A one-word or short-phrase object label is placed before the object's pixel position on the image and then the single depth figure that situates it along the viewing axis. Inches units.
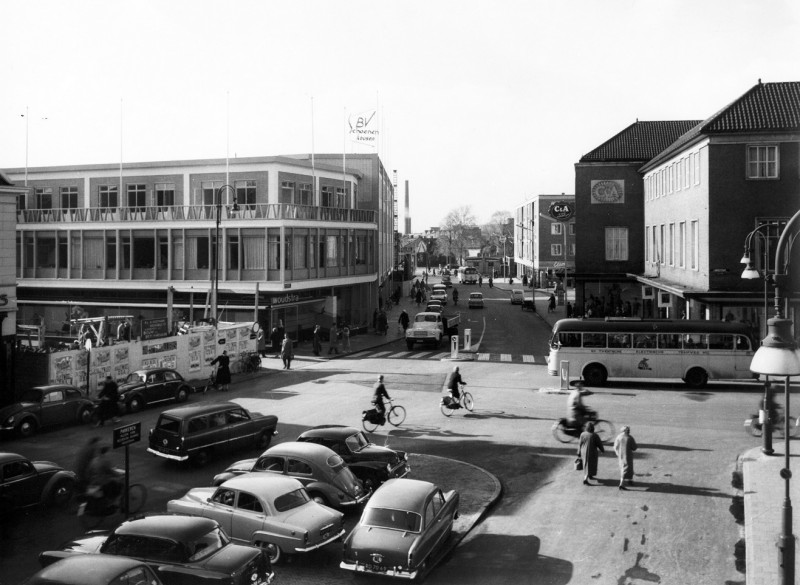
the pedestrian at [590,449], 684.1
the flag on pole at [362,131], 2416.3
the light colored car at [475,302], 2950.3
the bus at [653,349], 1187.9
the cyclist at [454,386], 979.3
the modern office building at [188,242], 1820.9
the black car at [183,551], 438.6
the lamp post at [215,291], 1455.5
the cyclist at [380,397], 911.0
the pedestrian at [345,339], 1705.2
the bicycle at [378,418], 896.9
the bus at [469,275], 4773.6
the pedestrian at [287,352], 1439.5
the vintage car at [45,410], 896.3
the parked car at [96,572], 382.9
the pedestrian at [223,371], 1203.2
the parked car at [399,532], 480.1
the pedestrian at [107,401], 957.8
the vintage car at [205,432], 743.7
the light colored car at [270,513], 515.2
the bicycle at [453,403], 973.8
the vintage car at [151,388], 1035.9
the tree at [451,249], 7628.0
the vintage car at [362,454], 670.5
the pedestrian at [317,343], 1644.9
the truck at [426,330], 1743.4
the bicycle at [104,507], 599.2
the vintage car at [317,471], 605.9
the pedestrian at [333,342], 1674.5
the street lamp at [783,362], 418.3
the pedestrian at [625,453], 666.8
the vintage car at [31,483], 610.9
